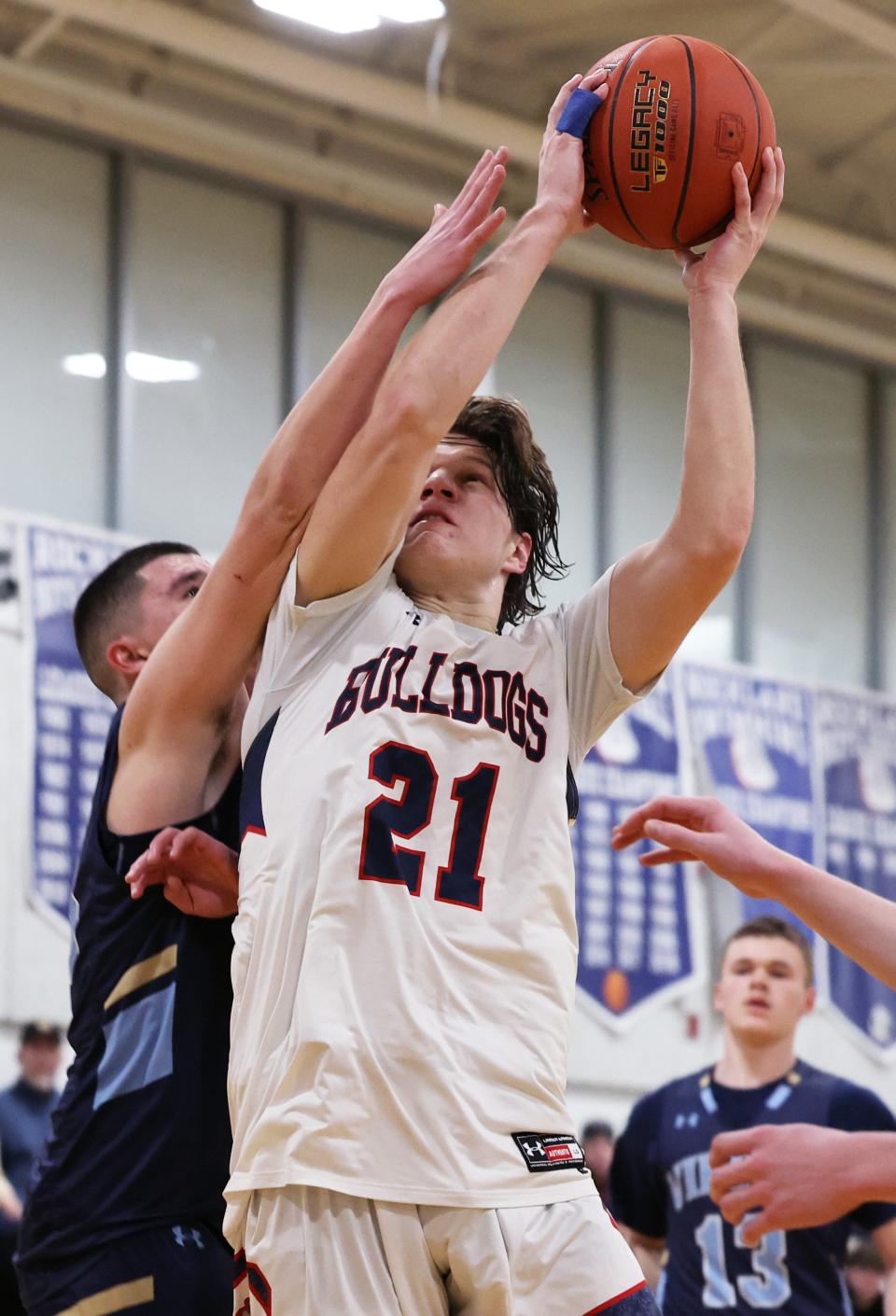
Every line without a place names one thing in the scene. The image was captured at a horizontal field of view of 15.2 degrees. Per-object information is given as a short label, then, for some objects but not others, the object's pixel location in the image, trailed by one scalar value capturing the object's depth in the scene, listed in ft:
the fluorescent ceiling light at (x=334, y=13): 62.38
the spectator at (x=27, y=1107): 54.44
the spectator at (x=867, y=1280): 54.02
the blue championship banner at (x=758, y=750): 79.31
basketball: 20.65
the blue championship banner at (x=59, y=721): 60.72
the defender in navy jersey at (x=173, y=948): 19.77
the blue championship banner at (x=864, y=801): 82.26
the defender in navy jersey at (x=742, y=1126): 34.54
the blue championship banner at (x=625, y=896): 74.08
